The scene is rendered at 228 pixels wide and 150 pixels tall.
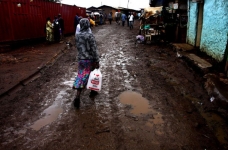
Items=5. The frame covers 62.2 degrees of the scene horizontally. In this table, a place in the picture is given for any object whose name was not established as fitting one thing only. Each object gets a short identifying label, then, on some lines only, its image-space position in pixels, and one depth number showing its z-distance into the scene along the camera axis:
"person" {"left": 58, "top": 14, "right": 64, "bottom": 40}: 13.68
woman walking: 4.08
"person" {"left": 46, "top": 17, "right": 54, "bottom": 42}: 12.34
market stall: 13.21
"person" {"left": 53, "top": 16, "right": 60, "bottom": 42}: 12.85
